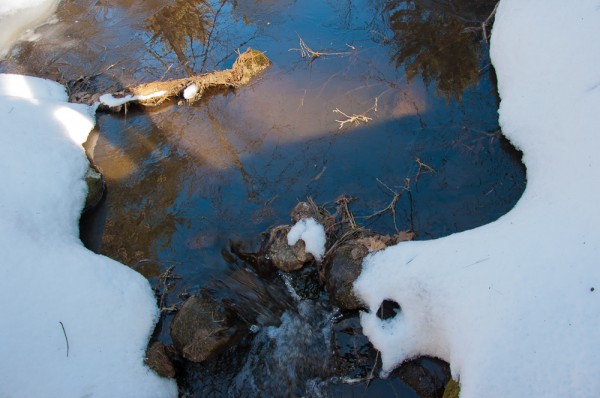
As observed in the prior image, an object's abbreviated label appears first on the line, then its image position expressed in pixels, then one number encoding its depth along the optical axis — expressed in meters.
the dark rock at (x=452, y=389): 3.37
